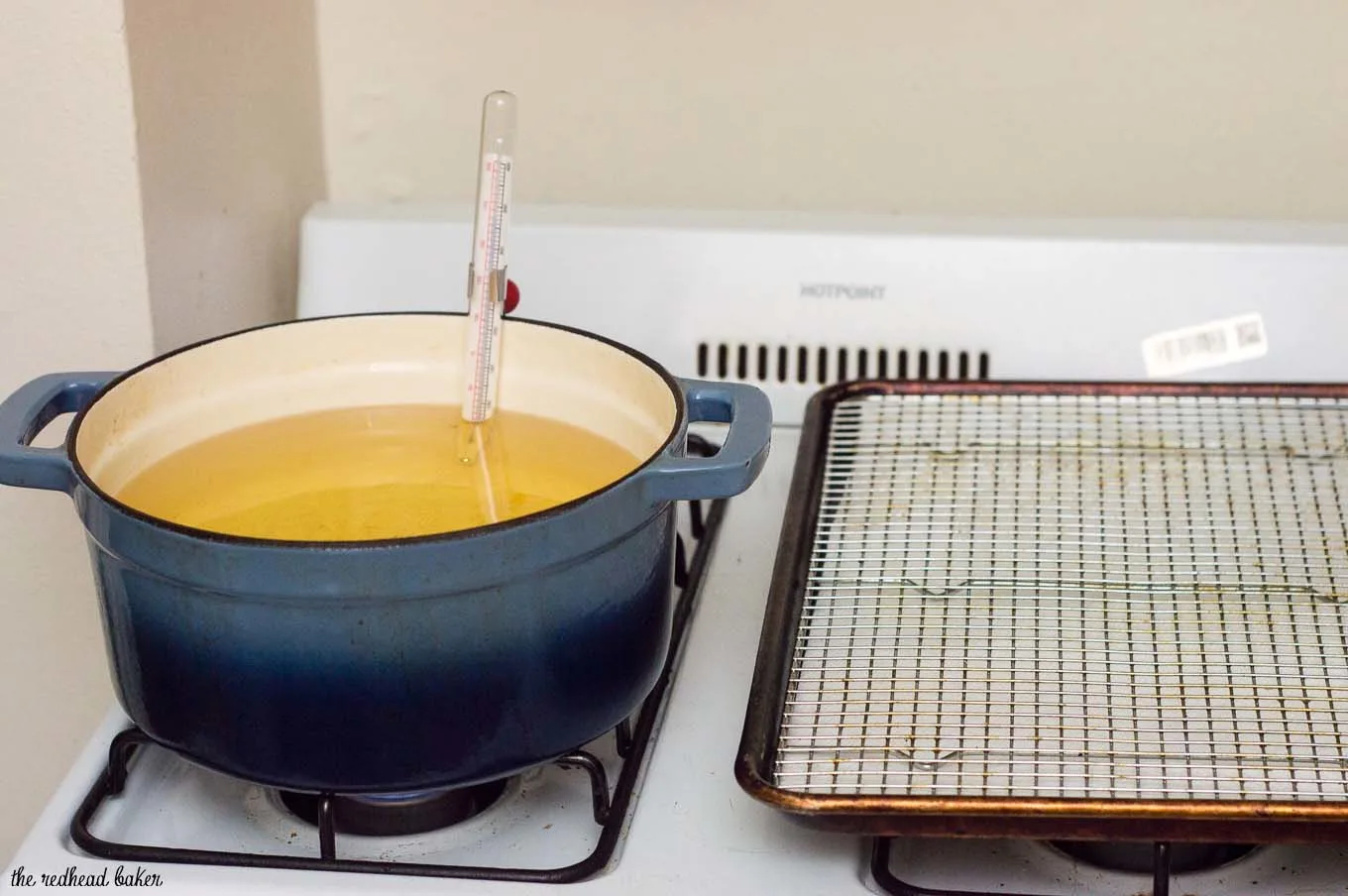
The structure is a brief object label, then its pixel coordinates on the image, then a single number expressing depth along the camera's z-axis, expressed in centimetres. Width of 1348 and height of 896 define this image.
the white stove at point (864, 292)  148
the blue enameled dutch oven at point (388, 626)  108
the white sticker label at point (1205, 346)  148
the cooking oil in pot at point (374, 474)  119
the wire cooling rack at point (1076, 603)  114
